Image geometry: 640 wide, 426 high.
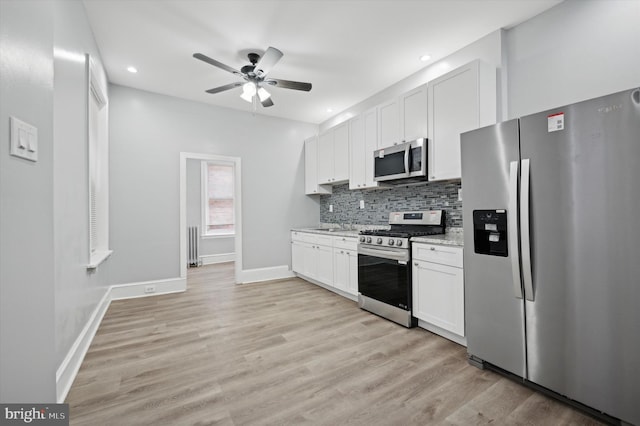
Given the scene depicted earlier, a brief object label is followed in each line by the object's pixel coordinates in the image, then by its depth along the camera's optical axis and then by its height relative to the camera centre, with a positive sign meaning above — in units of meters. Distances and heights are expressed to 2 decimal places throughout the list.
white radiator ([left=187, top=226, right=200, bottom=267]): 6.55 -0.75
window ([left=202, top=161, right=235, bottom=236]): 6.96 +0.42
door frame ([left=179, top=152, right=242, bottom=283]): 4.42 +0.13
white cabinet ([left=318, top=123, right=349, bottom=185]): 4.42 +0.98
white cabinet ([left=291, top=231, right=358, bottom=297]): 3.80 -0.69
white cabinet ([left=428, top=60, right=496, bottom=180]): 2.65 +1.03
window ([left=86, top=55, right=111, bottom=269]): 3.15 +0.55
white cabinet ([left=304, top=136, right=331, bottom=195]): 5.16 +0.86
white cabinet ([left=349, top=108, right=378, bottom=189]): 3.87 +0.95
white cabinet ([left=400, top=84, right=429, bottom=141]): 3.14 +1.16
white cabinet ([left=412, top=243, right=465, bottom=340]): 2.48 -0.68
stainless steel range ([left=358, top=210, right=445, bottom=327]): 2.93 -0.57
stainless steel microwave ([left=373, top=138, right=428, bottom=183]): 3.12 +0.61
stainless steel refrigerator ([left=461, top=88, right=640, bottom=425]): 1.52 -0.23
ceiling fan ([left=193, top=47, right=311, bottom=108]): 2.95 +1.52
